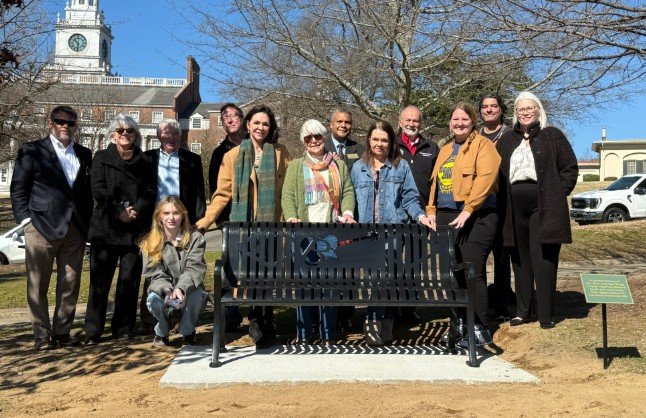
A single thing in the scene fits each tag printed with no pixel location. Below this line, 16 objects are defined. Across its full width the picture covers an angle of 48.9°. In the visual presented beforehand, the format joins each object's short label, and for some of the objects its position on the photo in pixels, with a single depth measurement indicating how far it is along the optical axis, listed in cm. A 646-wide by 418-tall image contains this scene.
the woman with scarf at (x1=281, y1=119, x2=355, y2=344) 613
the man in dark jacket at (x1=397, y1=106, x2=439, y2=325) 671
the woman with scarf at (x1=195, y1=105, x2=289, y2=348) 627
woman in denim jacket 614
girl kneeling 598
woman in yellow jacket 595
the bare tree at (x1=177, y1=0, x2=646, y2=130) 745
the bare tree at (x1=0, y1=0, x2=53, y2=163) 1018
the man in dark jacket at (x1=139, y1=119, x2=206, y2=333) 670
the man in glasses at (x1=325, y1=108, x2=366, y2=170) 682
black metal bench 580
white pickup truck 2294
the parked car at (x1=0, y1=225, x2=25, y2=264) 2016
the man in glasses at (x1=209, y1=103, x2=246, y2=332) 710
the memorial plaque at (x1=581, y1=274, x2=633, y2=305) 519
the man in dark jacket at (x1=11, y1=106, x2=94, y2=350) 613
